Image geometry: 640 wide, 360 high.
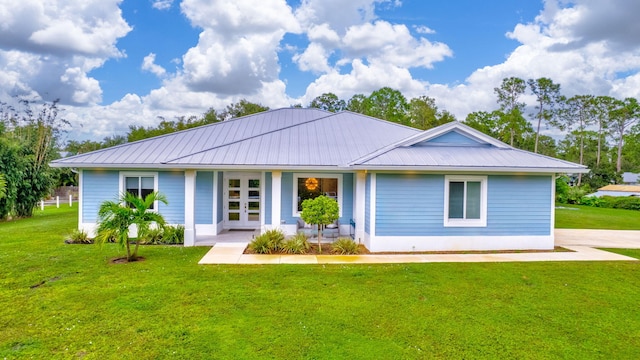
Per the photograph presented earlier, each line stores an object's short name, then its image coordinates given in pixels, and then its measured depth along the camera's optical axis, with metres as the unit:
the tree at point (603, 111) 44.47
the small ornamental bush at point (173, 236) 10.92
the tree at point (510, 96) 40.31
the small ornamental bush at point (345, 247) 9.72
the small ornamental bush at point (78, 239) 10.87
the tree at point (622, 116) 44.34
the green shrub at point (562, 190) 30.09
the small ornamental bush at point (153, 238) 10.88
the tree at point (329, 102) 38.94
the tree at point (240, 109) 36.97
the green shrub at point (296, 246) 9.73
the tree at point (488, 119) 39.81
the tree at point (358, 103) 37.83
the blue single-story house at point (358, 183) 9.97
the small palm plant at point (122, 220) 8.14
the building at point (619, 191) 31.97
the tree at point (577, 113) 43.66
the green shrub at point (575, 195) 29.97
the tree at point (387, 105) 36.41
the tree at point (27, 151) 16.23
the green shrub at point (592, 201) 28.20
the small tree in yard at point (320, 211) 9.69
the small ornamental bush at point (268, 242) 9.70
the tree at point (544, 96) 41.53
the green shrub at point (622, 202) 25.70
